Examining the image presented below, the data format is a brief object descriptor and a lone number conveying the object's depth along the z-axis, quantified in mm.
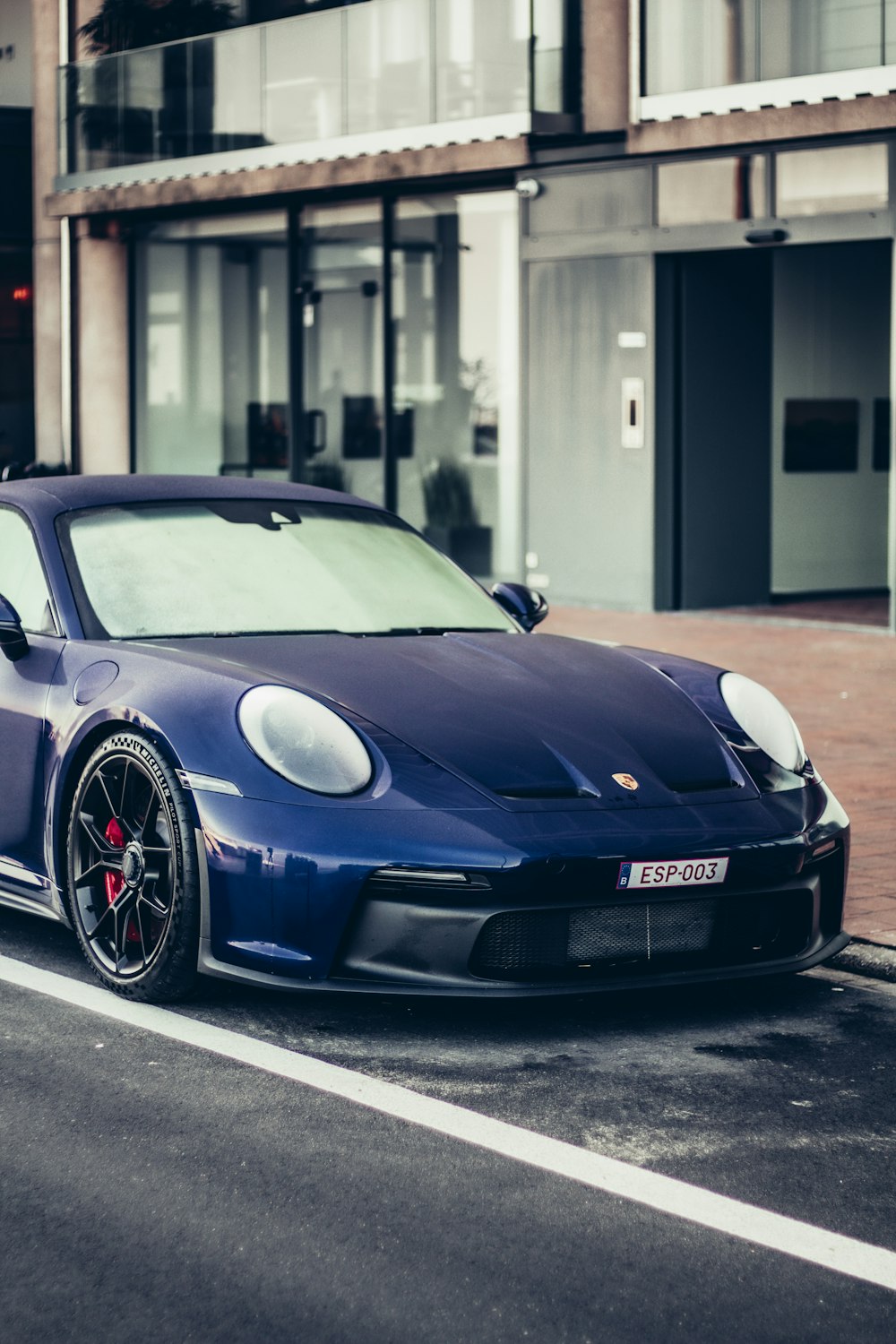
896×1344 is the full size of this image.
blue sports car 7330
